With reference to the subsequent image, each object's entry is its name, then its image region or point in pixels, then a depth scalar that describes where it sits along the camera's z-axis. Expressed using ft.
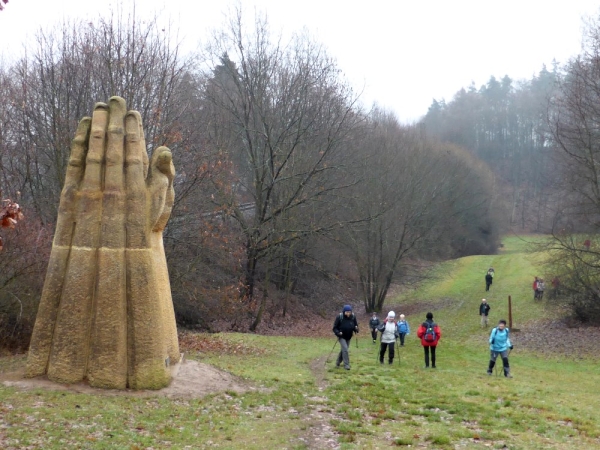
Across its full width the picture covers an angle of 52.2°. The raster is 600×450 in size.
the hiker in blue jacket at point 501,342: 58.44
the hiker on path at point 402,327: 80.85
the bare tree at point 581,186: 95.35
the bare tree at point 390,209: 128.77
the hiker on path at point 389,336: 64.08
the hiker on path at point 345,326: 56.90
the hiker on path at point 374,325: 86.84
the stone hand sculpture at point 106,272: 40.29
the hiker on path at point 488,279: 146.30
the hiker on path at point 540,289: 125.44
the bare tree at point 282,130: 108.47
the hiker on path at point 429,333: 62.03
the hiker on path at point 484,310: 106.11
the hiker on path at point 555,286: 109.90
